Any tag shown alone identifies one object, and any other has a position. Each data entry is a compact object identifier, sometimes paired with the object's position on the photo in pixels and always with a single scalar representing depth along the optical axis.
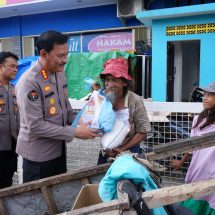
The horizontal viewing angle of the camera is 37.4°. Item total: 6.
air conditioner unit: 9.35
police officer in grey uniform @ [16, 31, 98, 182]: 2.18
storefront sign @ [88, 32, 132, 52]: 9.96
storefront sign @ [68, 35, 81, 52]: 10.80
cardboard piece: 1.94
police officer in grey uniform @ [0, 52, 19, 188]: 3.43
